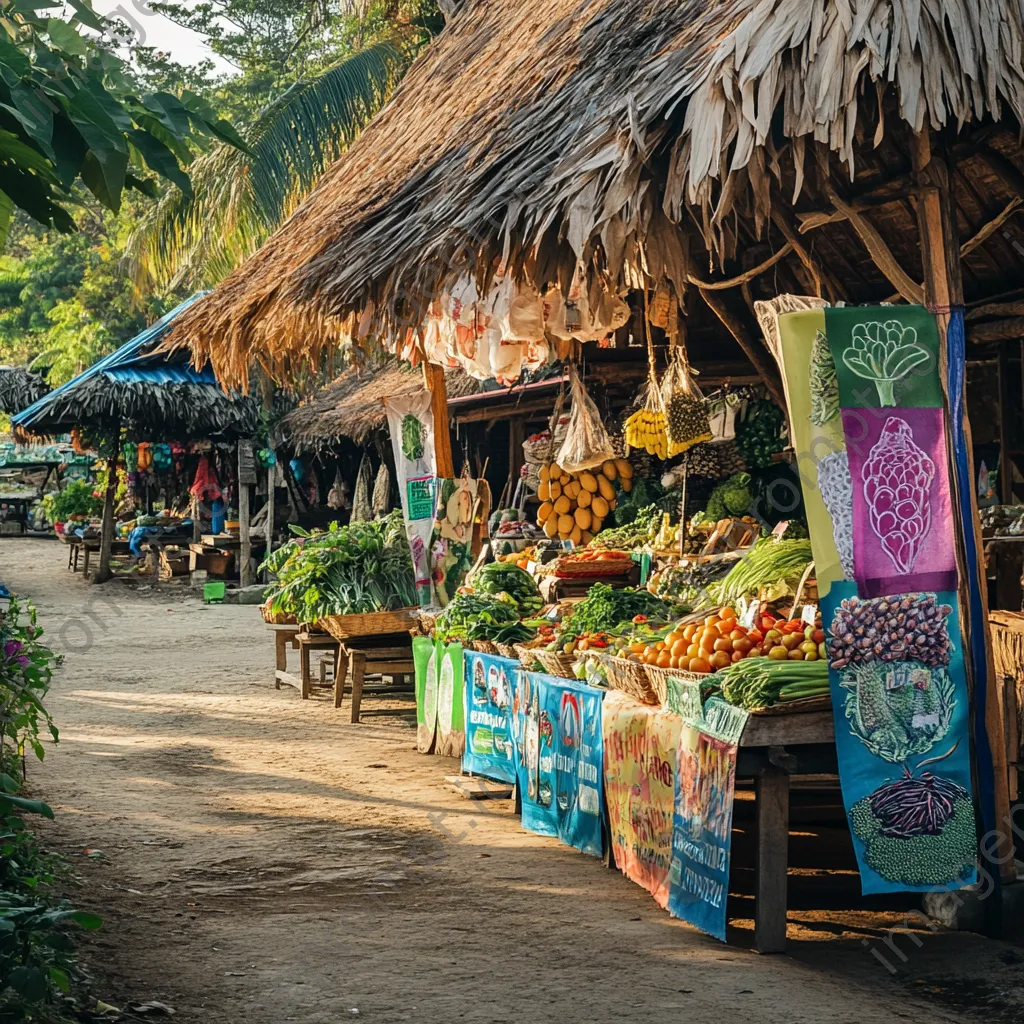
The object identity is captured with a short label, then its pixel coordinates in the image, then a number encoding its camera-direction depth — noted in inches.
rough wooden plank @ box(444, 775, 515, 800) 277.3
